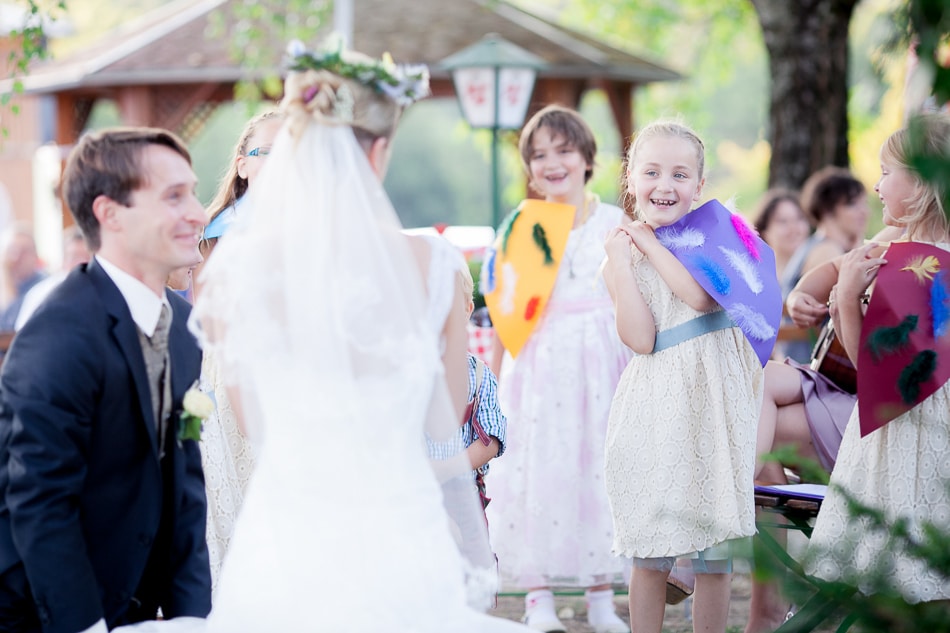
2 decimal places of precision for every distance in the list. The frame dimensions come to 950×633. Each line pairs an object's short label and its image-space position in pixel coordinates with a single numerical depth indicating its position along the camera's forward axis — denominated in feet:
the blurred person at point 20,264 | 33.09
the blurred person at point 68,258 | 27.27
